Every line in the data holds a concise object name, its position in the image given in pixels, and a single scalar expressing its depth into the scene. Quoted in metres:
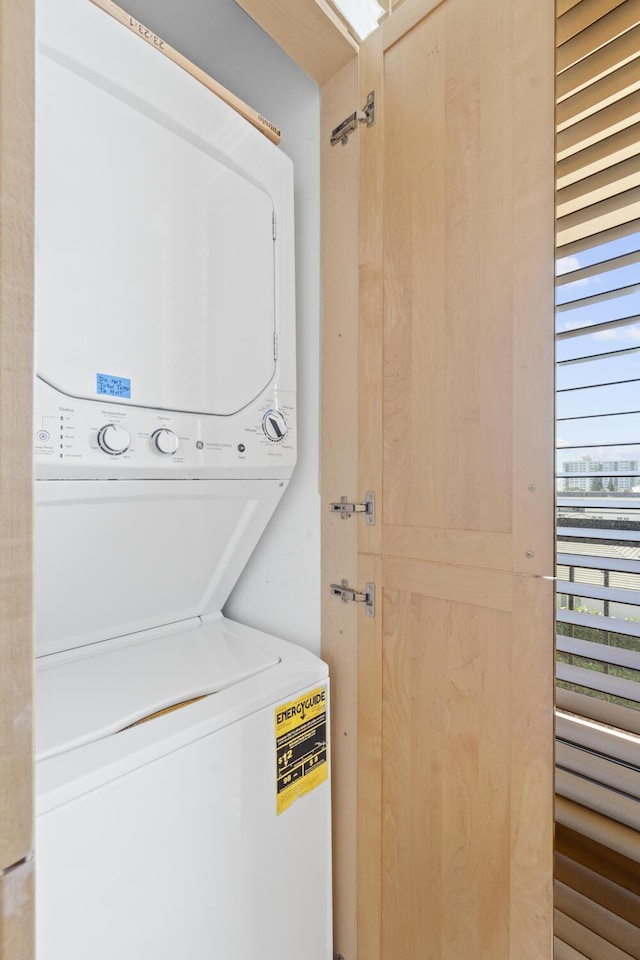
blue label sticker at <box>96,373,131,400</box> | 0.99
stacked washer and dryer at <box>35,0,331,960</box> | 0.86
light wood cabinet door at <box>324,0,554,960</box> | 0.99
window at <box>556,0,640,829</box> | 0.98
